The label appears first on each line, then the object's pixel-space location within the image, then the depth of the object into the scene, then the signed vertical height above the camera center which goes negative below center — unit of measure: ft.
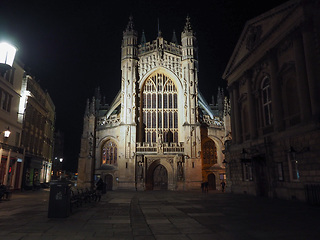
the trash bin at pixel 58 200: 31.53 -2.72
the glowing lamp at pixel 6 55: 20.68 +9.68
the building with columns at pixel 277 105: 50.88 +18.09
